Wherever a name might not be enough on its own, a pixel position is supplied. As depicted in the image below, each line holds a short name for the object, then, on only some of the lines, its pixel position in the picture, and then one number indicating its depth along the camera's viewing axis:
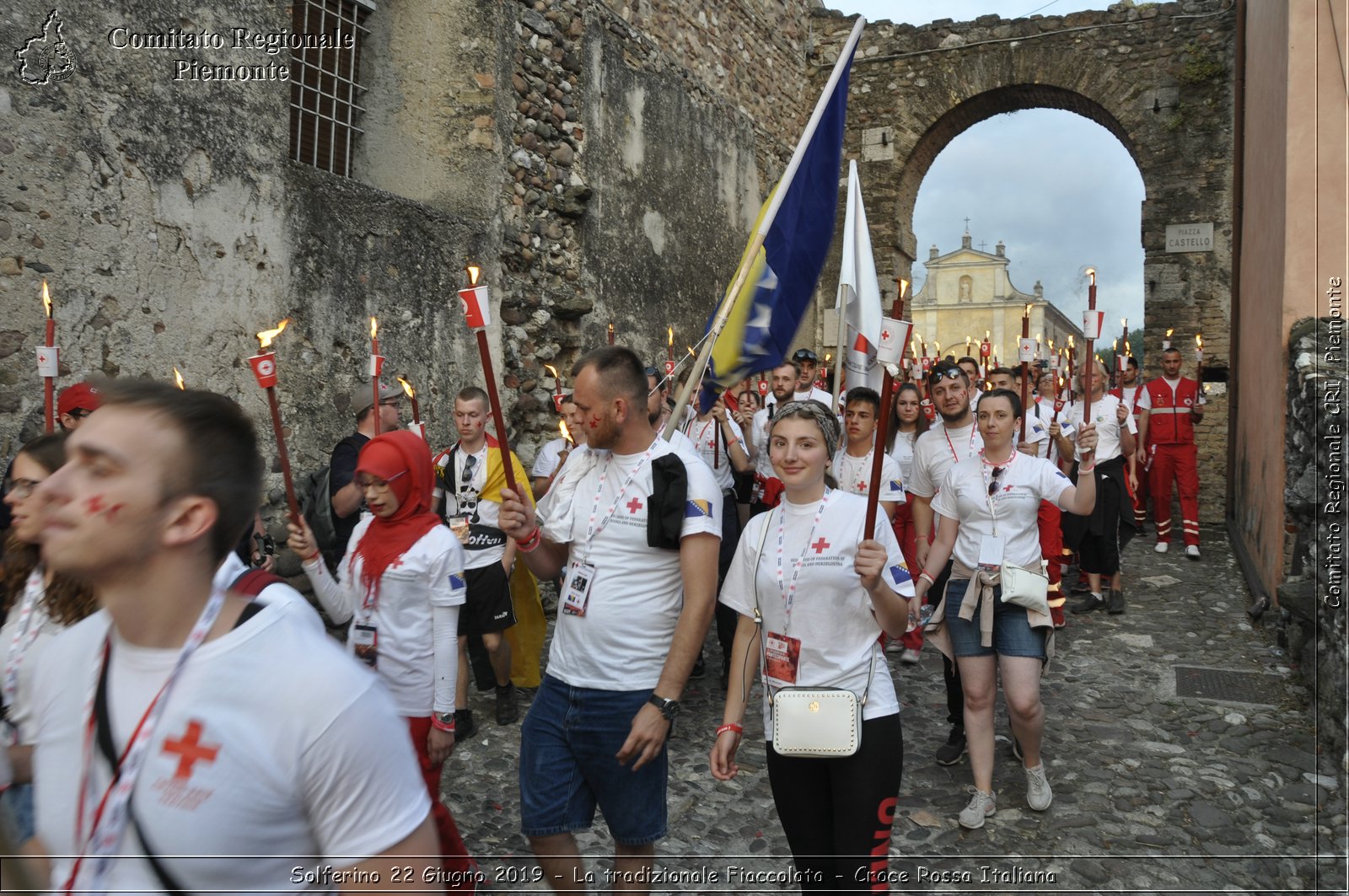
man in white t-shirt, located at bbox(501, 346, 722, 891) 2.97
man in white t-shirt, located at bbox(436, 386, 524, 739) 5.39
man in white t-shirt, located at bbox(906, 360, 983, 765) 5.62
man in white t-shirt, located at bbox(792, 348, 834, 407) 7.82
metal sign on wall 14.18
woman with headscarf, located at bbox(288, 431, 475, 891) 3.37
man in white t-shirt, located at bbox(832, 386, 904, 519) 5.93
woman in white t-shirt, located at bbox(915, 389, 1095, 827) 4.30
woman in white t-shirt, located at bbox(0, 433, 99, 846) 2.02
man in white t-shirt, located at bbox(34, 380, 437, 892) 1.36
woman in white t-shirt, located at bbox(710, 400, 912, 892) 2.87
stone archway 14.18
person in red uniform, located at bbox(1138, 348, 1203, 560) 10.09
